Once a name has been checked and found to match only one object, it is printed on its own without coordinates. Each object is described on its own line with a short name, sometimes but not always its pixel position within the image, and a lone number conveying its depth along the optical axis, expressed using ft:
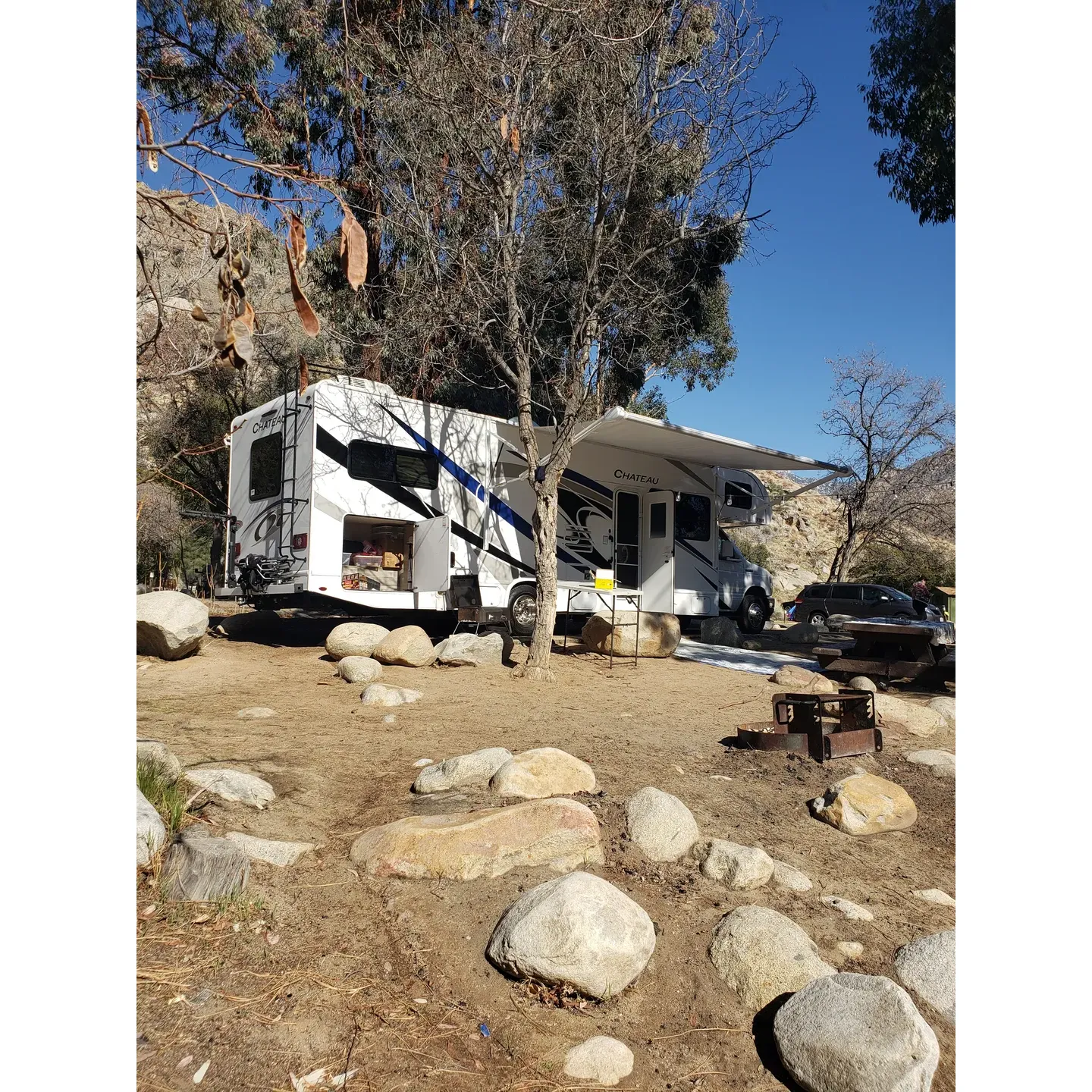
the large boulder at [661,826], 12.19
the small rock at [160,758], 11.67
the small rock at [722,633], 44.27
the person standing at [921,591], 76.82
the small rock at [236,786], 12.63
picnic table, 29.30
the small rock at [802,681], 27.07
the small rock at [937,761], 17.81
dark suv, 61.67
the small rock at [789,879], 11.60
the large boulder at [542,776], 13.89
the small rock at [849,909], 10.92
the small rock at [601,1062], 7.60
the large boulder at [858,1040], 7.34
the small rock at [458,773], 14.43
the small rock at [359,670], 26.99
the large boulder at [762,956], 9.16
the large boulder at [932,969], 9.13
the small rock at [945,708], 24.05
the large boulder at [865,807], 14.08
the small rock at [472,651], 30.60
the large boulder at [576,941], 8.79
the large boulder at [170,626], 29.73
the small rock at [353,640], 31.17
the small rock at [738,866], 11.43
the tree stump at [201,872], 9.24
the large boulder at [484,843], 10.93
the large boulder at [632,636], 36.24
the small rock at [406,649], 29.60
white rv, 33.40
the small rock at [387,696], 23.38
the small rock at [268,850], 10.82
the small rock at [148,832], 9.32
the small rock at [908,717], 22.40
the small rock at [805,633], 48.94
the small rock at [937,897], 11.55
